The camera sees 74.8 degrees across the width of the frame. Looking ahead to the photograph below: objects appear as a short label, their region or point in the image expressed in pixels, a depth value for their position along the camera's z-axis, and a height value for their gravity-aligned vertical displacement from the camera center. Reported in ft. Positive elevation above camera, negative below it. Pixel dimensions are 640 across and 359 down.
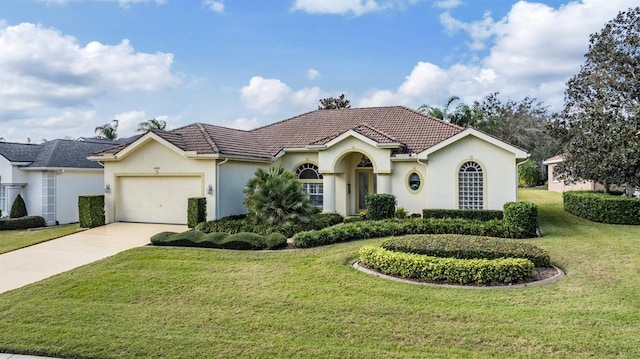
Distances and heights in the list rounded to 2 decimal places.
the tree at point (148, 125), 120.37 +17.17
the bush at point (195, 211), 59.98 -3.91
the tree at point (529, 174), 144.66 +2.48
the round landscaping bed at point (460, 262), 32.01 -6.46
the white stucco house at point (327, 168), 62.54 +2.42
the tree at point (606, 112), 63.62 +11.33
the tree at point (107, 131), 130.31 +16.78
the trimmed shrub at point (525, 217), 49.78 -4.32
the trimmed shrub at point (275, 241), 44.98 -6.26
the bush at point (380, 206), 60.85 -3.44
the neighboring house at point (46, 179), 75.25 +1.18
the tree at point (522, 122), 165.17 +24.04
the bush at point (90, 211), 64.33 -4.04
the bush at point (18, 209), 74.13 -4.17
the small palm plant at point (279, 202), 54.90 -2.46
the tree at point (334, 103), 163.12 +31.43
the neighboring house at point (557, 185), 112.78 -1.20
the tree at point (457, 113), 117.19 +19.30
